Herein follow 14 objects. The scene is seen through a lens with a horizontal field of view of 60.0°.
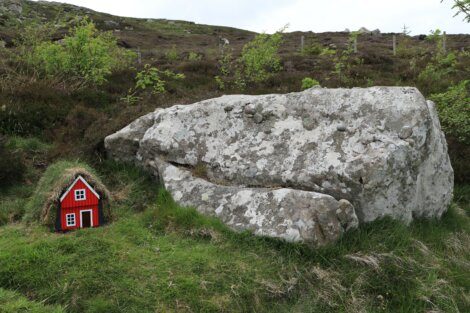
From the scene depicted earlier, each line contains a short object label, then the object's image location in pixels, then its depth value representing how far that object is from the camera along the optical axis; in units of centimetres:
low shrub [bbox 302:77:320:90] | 1332
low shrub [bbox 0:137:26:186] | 736
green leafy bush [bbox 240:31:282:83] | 1623
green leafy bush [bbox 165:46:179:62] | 2652
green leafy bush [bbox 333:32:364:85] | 1564
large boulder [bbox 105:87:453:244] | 578
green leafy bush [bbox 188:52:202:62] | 2512
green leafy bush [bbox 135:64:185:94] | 1305
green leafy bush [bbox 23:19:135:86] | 1289
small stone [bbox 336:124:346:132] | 654
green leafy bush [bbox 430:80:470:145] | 932
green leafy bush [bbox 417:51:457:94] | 1383
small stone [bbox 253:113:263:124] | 719
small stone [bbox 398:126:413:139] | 613
